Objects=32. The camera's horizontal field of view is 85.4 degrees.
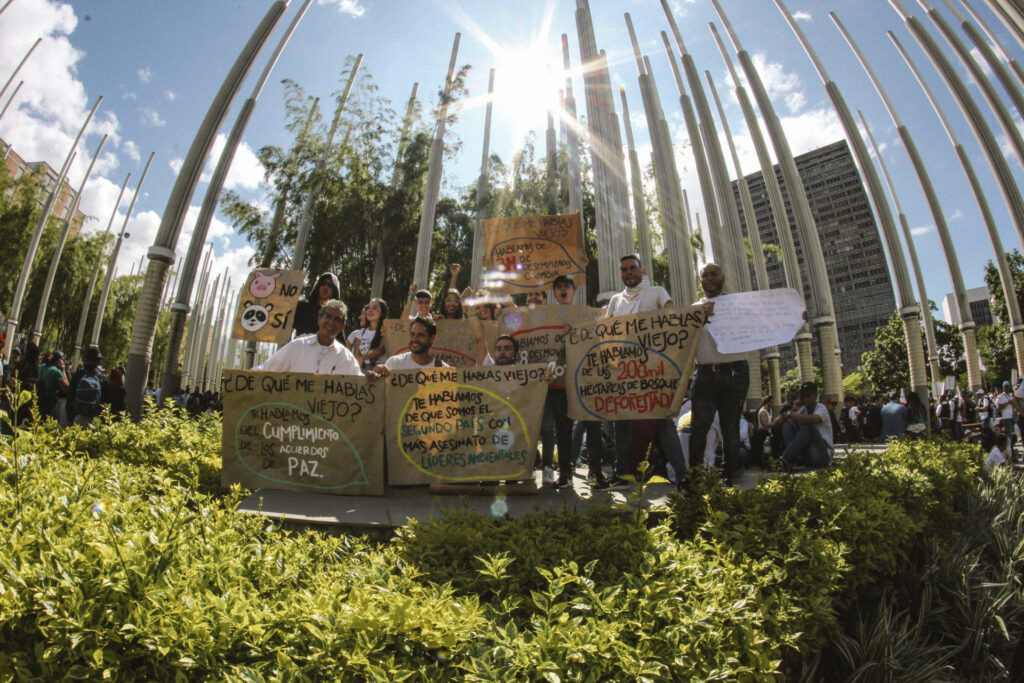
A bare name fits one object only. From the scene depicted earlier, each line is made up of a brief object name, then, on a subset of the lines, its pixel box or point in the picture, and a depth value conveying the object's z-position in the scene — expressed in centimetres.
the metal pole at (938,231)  2212
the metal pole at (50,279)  2784
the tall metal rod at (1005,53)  1730
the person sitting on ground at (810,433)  784
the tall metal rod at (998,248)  2328
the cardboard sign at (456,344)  697
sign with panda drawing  768
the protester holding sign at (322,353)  512
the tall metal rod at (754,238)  2372
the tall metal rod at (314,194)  1873
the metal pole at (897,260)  2034
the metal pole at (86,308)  3181
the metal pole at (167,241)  1067
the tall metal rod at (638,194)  1980
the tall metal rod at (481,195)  2180
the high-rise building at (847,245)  10650
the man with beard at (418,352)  532
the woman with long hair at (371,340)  682
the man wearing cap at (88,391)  799
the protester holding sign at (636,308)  529
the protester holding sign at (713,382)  520
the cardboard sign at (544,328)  604
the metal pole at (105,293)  3195
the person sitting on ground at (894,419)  1407
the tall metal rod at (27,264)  2433
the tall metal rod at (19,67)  2559
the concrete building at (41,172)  2965
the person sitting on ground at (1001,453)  848
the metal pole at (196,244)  1223
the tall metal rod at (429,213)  1797
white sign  499
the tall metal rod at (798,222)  1827
